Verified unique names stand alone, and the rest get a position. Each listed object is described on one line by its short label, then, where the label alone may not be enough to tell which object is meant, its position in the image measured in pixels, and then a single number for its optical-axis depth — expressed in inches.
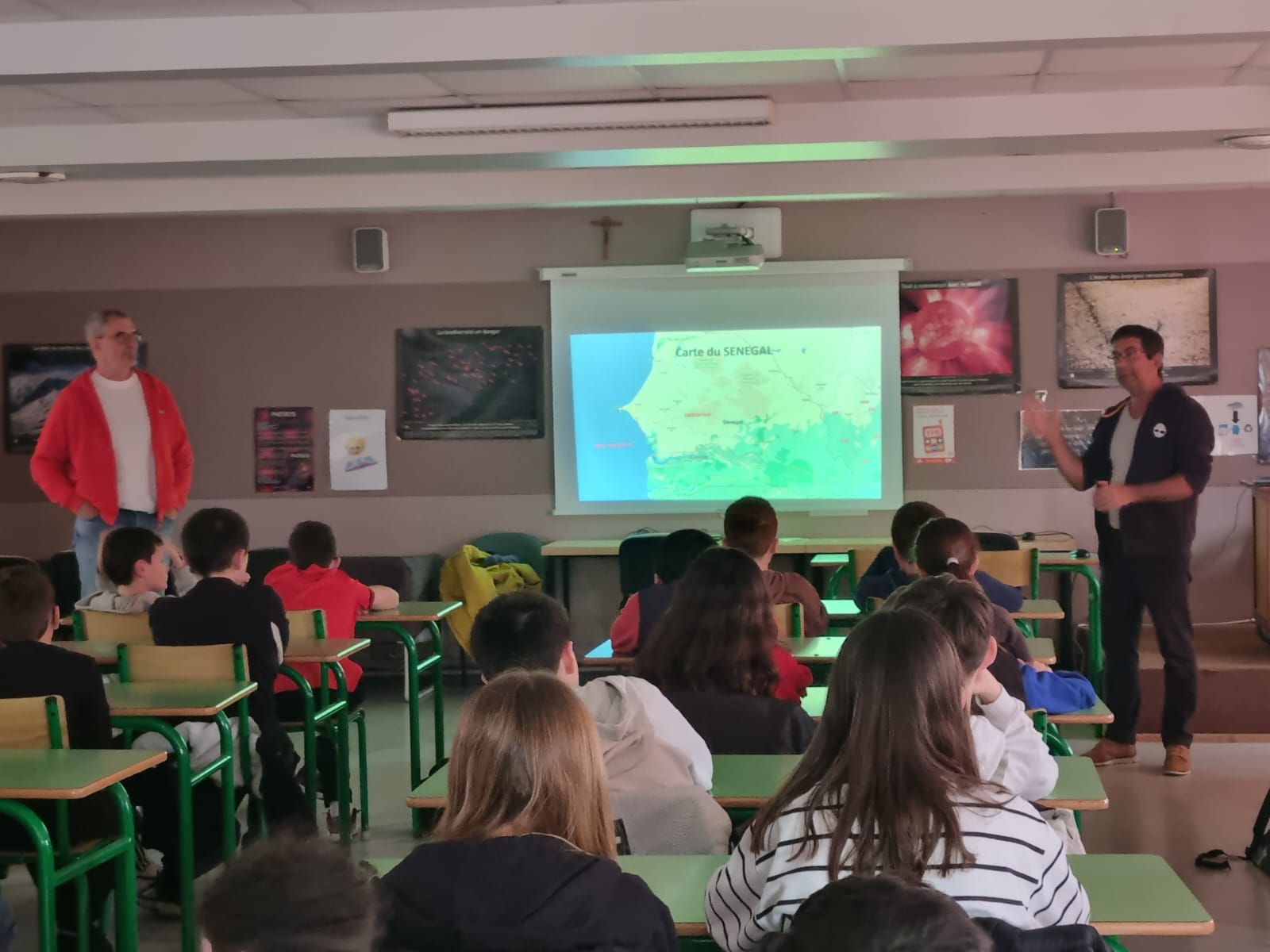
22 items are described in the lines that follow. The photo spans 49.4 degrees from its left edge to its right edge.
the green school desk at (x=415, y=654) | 197.6
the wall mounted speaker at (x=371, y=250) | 319.3
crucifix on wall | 316.2
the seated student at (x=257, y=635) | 161.0
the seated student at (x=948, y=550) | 153.9
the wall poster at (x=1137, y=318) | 299.7
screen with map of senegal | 308.8
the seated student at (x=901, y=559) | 185.8
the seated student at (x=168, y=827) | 148.7
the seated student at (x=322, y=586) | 199.5
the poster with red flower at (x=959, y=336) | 305.6
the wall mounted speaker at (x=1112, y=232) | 299.1
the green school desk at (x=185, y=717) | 135.5
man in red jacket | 231.5
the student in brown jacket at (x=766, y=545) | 176.2
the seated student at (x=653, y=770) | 96.9
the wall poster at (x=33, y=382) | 331.3
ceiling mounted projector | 301.1
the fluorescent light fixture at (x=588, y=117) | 232.5
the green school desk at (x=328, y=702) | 168.9
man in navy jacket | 207.0
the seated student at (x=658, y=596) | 166.6
